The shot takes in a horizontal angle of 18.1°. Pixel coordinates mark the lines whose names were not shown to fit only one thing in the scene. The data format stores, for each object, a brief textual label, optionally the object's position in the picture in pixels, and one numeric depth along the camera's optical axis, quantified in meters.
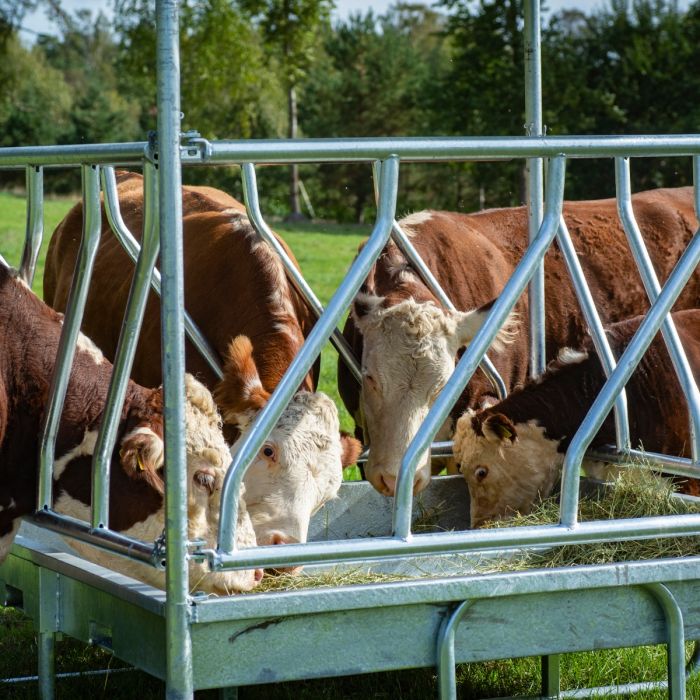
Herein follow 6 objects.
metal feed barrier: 5.00
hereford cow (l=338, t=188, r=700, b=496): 9.36
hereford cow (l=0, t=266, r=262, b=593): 6.75
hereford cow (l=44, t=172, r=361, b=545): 7.98
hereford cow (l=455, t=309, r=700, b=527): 8.89
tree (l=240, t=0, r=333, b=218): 61.85
